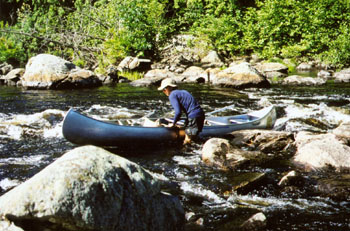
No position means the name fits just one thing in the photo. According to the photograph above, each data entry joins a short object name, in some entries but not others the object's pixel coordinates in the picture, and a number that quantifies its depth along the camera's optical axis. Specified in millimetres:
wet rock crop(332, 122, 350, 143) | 6588
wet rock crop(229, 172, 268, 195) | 4625
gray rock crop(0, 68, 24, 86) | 17961
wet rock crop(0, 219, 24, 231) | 2611
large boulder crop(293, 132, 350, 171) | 5484
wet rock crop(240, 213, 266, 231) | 3500
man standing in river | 6973
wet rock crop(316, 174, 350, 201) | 4399
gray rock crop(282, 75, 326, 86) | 14838
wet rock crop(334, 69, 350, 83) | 15578
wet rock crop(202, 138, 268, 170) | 5605
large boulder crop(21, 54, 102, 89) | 15391
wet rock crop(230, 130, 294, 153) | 6672
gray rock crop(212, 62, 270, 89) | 14707
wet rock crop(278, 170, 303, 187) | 4805
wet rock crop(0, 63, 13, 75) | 21109
